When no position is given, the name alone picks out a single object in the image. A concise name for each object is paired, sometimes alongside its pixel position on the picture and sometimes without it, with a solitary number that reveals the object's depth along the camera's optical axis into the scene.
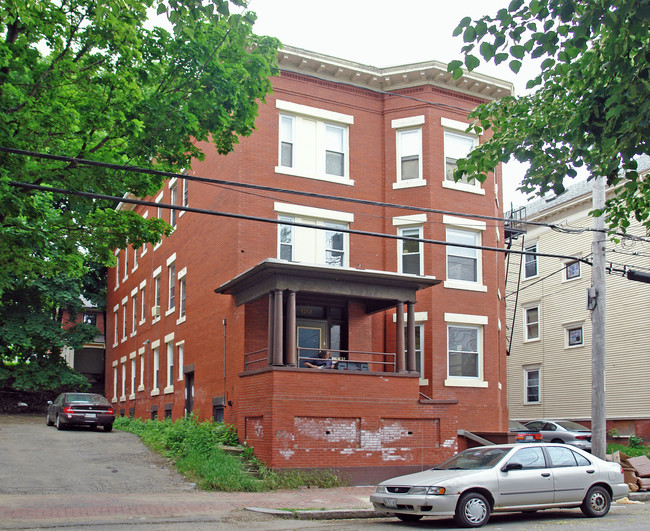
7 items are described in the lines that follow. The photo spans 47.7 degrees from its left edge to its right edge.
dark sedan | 26.17
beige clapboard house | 31.78
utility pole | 16.61
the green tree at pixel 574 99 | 7.98
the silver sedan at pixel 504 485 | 12.19
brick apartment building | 19.44
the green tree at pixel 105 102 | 12.07
